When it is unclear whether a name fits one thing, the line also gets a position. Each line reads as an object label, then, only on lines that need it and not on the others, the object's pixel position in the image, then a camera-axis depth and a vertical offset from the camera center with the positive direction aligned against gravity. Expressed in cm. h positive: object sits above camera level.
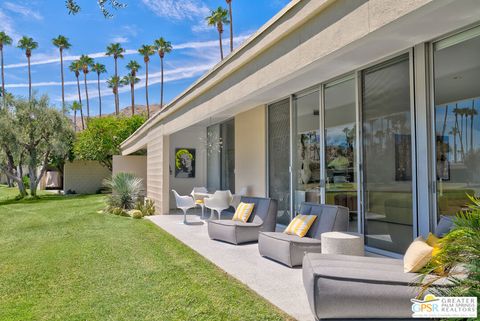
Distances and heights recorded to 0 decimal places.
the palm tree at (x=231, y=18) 2948 +1197
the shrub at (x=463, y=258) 239 -60
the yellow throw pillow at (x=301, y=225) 561 -85
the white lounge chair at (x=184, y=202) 984 -83
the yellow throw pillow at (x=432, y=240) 356 -69
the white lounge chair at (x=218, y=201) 908 -75
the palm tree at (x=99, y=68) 4359 +1182
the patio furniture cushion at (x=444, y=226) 373 -59
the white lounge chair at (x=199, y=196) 1053 -76
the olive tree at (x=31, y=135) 2034 +200
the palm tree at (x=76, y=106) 4478 +774
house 393 +101
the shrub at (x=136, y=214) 1161 -133
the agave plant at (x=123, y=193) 1332 -79
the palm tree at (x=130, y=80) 4369 +1046
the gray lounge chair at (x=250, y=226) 689 -104
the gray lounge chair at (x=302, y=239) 522 -100
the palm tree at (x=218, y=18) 2975 +1193
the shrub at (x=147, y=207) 1227 -121
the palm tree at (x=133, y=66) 4256 +1179
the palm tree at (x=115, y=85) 4369 +999
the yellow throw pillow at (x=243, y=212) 732 -83
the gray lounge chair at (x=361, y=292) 309 -103
